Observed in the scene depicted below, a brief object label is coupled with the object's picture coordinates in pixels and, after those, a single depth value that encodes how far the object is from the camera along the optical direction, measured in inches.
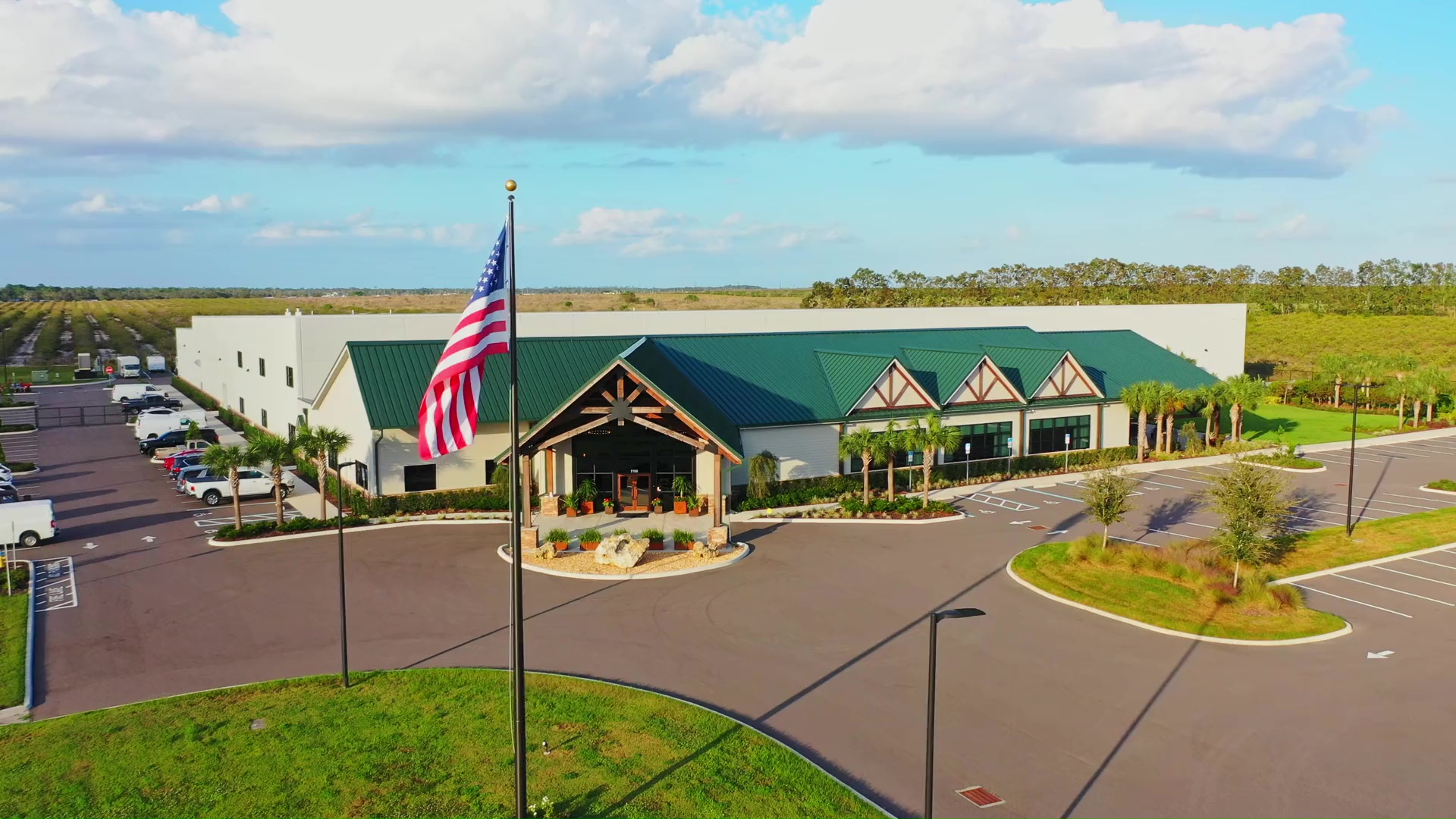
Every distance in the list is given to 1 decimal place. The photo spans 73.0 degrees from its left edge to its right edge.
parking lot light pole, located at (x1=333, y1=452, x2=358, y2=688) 848.3
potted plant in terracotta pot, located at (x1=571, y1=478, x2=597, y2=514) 1552.7
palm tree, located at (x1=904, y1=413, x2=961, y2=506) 1622.8
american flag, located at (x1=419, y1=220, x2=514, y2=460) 645.9
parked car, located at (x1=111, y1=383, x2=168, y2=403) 3016.7
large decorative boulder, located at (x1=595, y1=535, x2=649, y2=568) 1244.5
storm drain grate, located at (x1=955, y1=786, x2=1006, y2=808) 676.7
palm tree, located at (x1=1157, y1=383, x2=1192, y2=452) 2046.0
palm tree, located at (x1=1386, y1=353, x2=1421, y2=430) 2923.2
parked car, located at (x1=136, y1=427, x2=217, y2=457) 2208.4
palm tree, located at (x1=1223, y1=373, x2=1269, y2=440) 2171.5
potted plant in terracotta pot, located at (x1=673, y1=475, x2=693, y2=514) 1544.0
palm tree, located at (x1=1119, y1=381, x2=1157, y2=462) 2025.1
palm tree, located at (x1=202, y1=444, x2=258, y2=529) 1421.0
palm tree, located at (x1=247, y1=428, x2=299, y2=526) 1414.9
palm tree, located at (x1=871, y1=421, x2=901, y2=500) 1581.0
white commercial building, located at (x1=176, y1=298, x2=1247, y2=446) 1916.8
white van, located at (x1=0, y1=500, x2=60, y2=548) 1355.8
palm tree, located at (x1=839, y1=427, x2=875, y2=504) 1584.6
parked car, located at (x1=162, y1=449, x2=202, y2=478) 1889.8
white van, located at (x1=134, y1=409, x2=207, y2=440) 2246.6
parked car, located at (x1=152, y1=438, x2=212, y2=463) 2104.8
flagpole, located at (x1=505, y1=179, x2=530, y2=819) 593.6
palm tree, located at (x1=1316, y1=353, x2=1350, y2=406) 2918.3
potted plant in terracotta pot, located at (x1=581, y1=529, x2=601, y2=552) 1333.7
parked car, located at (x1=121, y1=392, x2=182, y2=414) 2923.2
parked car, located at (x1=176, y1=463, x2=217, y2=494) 1707.7
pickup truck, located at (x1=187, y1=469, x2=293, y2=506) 1674.5
